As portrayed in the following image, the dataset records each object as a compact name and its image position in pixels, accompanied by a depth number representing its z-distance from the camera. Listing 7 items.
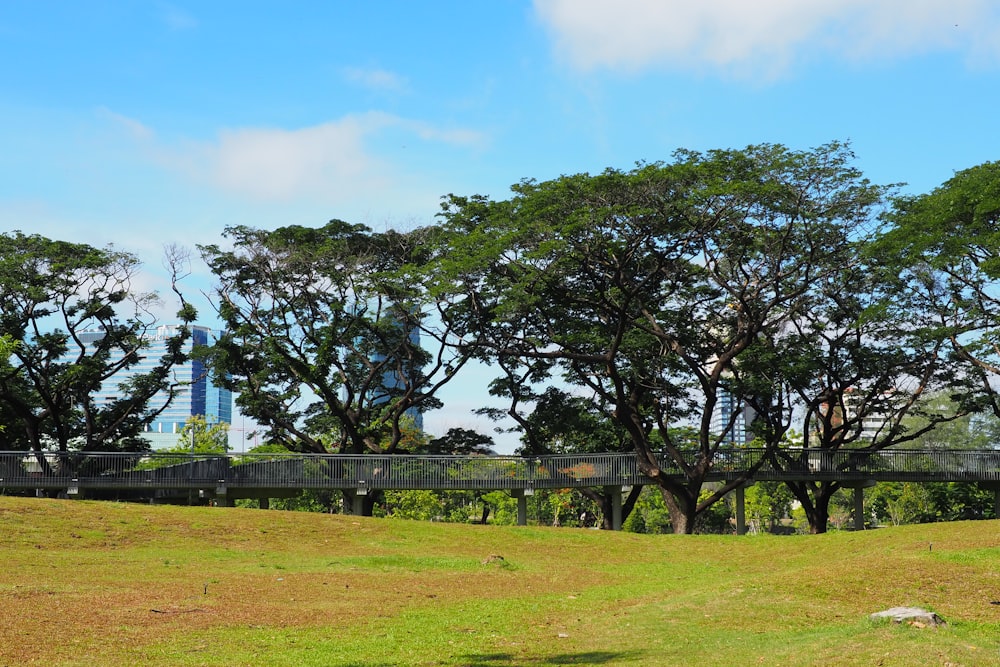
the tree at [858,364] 33.44
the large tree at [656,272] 29.14
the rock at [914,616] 11.62
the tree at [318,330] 35.81
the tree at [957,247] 27.72
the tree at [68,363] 35.16
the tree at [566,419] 36.81
